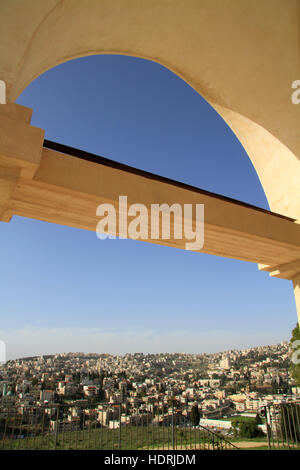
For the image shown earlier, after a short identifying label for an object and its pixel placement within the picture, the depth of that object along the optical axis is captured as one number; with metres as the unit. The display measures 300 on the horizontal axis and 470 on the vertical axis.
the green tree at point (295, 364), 8.73
